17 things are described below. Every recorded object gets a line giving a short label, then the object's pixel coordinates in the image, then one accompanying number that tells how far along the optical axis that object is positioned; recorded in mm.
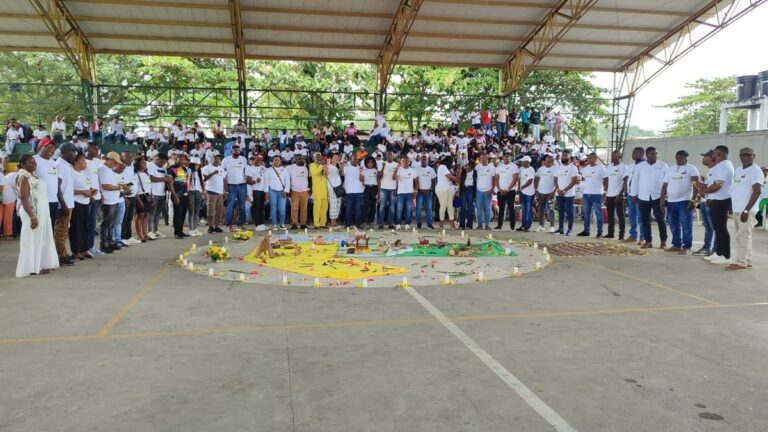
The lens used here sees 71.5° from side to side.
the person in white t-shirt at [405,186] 14320
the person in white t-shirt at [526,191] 14445
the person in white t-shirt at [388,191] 14461
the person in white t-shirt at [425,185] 14508
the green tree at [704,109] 41316
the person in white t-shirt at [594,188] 13234
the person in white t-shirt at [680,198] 10586
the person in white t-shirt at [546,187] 14294
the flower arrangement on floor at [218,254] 9016
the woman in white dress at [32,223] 7668
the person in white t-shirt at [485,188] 14383
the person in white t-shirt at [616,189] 12711
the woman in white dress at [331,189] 14875
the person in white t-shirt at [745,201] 8531
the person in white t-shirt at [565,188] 13688
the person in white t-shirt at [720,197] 9273
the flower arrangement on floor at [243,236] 11758
